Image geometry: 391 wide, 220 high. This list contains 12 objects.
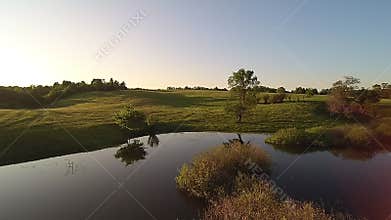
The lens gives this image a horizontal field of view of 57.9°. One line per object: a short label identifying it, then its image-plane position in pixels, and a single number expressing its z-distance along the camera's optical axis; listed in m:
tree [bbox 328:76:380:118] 73.69
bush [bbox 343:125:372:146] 50.25
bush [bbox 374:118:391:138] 54.12
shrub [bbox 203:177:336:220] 16.20
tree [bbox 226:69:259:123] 69.44
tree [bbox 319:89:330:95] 129.90
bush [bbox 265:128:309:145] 51.06
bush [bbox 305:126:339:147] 50.47
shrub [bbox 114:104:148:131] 55.78
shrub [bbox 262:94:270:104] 92.25
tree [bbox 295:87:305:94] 133.60
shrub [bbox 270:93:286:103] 90.88
